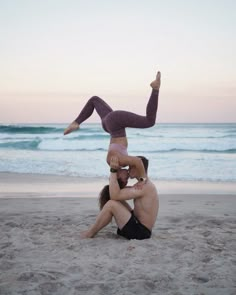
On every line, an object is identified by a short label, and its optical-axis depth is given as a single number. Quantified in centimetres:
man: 495
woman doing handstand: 435
